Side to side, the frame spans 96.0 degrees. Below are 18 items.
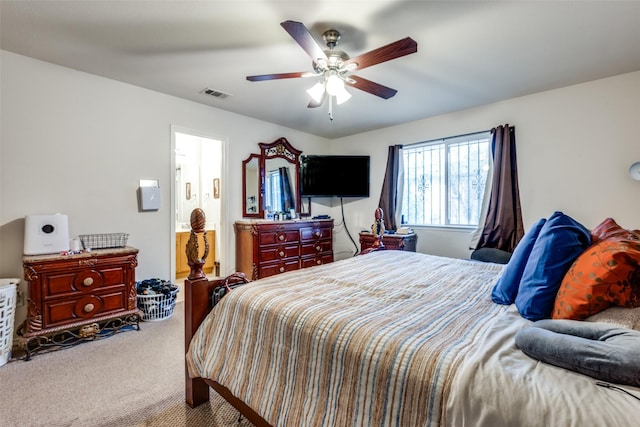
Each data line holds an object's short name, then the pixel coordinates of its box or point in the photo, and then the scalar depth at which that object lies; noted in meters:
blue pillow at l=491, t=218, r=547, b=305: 1.43
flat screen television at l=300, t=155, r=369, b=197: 4.82
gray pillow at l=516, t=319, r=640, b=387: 0.74
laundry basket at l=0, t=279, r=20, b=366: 2.14
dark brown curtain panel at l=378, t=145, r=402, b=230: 4.46
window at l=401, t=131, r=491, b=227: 3.79
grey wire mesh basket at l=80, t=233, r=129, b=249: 2.80
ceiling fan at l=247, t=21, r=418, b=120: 1.72
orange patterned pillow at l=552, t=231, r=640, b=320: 0.99
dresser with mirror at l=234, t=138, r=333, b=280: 3.93
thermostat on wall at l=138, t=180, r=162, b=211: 3.16
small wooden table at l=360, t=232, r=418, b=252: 4.00
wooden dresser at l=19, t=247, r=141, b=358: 2.28
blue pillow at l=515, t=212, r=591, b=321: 1.18
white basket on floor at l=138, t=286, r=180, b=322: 2.95
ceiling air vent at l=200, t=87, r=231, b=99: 3.19
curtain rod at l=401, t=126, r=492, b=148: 3.69
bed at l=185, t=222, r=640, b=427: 0.76
